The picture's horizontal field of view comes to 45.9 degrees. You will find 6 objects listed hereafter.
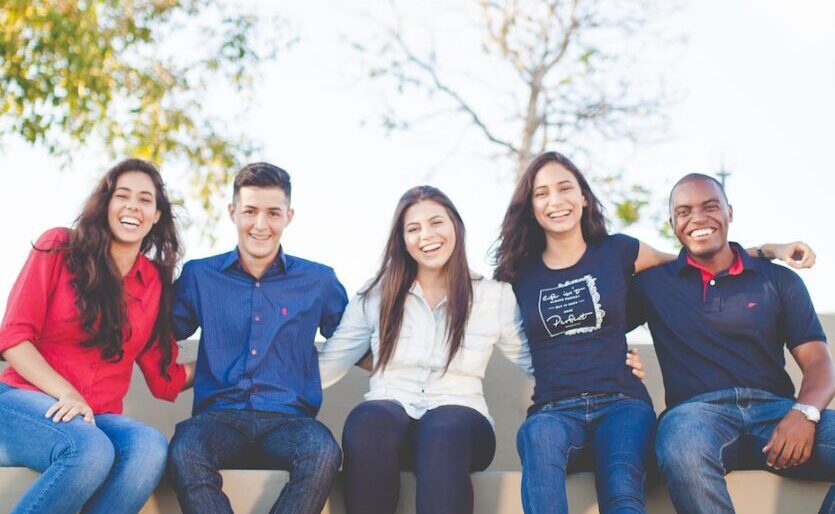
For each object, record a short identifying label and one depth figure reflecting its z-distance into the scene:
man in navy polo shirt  3.13
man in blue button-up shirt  3.20
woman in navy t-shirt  3.12
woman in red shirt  3.03
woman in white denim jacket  3.14
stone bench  3.29
